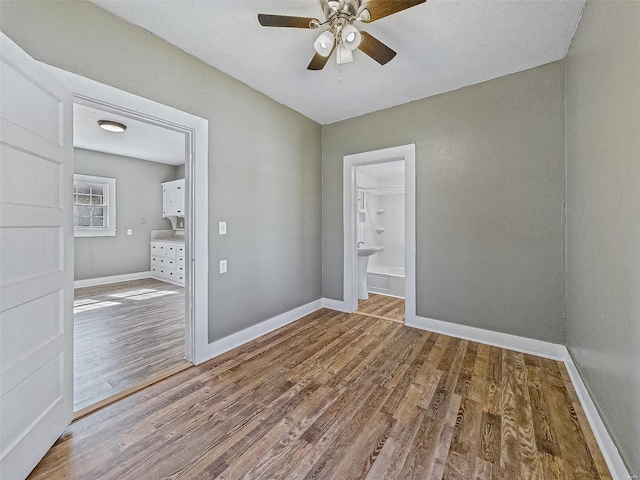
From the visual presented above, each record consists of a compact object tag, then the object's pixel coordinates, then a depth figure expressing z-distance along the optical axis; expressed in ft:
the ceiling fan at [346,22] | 4.97
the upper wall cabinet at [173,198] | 19.34
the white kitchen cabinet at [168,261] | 17.79
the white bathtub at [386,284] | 15.43
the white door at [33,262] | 3.75
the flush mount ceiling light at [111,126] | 12.44
